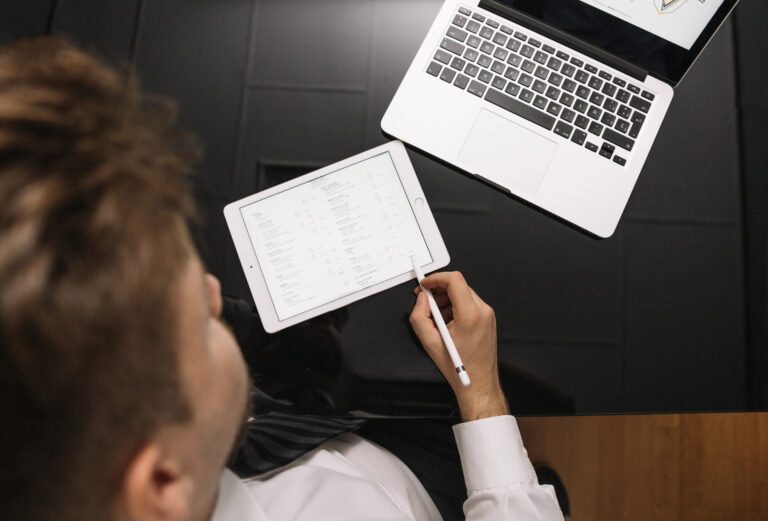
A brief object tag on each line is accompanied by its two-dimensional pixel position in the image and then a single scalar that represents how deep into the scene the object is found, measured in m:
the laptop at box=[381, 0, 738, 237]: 0.63
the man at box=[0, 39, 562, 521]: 0.27
